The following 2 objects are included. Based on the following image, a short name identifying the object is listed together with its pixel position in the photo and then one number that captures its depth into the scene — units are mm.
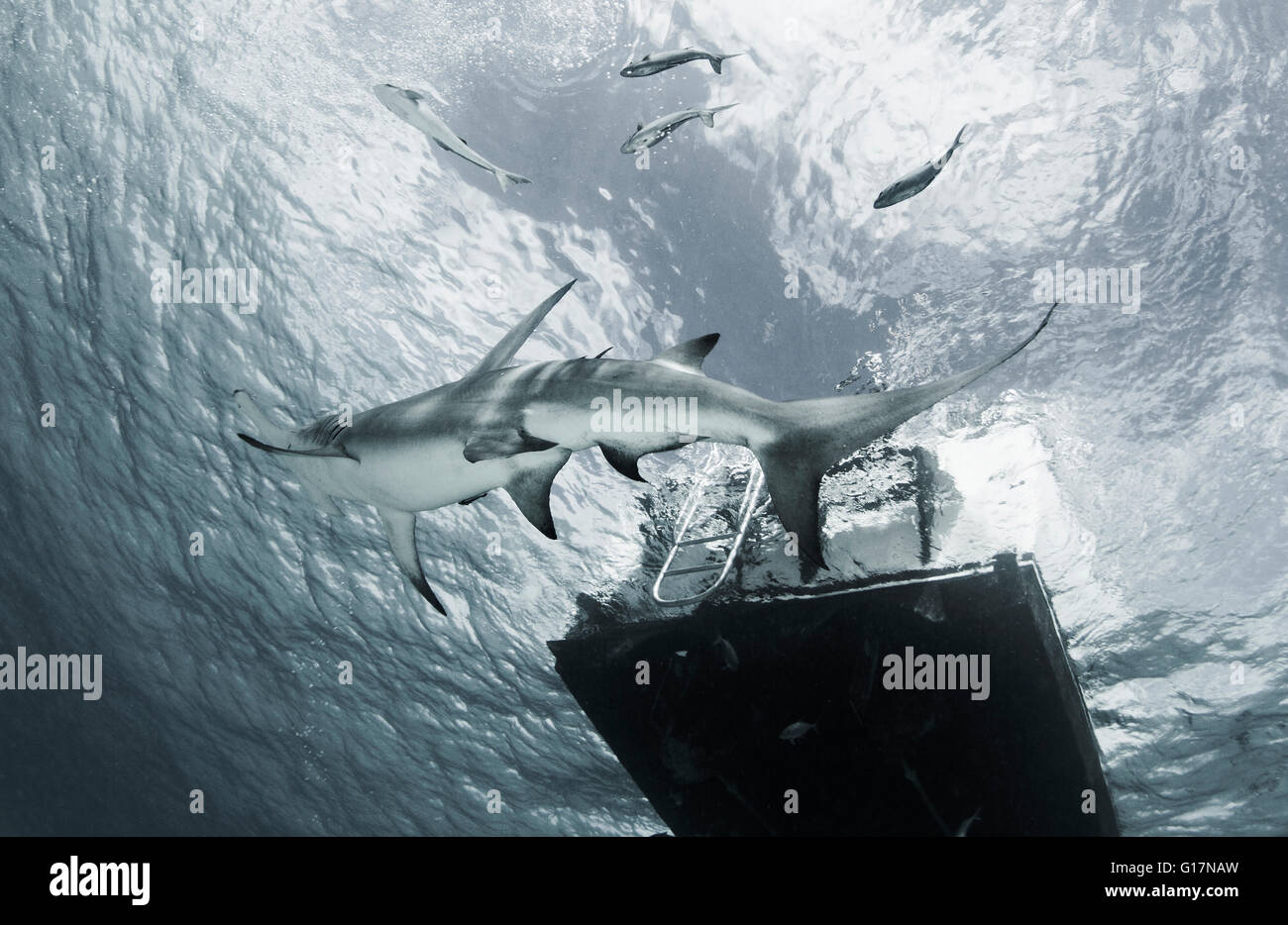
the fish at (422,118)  5078
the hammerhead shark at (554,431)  2857
